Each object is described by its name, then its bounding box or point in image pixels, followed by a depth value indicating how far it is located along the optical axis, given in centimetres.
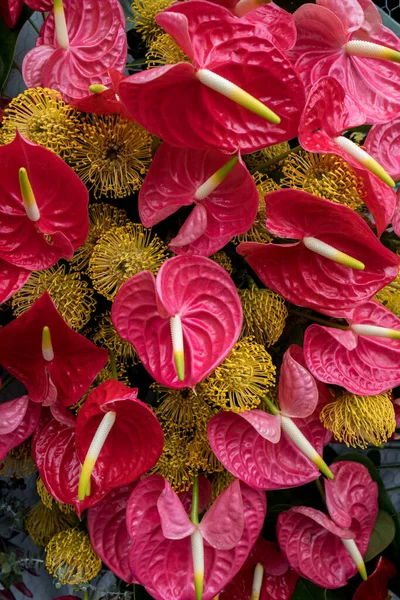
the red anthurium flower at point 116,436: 52
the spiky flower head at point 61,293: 58
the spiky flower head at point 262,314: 61
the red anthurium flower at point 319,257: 54
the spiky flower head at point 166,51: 57
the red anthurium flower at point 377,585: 70
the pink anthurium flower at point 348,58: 58
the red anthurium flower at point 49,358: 54
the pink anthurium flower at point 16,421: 59
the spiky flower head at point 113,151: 56
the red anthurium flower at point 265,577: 72
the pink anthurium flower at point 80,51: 59
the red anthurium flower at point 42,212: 50
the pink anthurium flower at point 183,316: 51
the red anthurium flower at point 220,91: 49
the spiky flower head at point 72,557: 65
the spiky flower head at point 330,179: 57
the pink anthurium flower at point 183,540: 58
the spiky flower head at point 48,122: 56
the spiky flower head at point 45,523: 72
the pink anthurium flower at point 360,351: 59
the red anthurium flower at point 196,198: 54
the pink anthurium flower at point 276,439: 58
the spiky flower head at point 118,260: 56
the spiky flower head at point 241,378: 57
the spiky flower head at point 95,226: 60
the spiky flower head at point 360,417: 62
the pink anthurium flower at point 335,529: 66
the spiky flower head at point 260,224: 60
